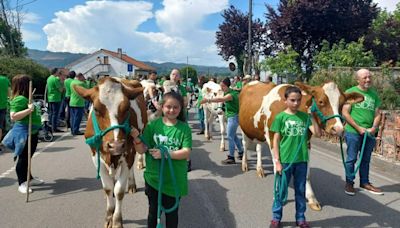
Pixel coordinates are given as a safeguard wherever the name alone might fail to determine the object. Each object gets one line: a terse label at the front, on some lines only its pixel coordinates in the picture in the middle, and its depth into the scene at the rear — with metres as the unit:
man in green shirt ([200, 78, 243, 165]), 7.57
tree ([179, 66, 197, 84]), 76.90
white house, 62.88
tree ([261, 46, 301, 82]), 17.54
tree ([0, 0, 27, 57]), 23.90
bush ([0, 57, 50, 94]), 14.75
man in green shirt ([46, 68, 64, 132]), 11.59
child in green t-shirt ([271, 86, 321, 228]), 4.06
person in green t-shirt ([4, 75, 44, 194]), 5.48
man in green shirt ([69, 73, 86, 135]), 11.09
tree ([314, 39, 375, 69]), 15.94
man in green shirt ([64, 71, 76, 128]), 12.27
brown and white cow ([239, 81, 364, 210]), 4.64
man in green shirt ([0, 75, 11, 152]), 8.15
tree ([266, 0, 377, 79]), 19.41
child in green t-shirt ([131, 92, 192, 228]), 3.27
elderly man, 5.39
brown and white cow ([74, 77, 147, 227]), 3.54
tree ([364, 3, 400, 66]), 21.25
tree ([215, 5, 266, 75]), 29.18
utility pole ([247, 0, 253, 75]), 19.00
